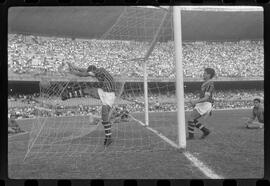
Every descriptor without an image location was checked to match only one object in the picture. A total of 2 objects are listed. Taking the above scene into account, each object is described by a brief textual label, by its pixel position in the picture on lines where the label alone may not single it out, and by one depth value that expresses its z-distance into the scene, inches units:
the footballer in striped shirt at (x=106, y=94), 187.2
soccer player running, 209.9
